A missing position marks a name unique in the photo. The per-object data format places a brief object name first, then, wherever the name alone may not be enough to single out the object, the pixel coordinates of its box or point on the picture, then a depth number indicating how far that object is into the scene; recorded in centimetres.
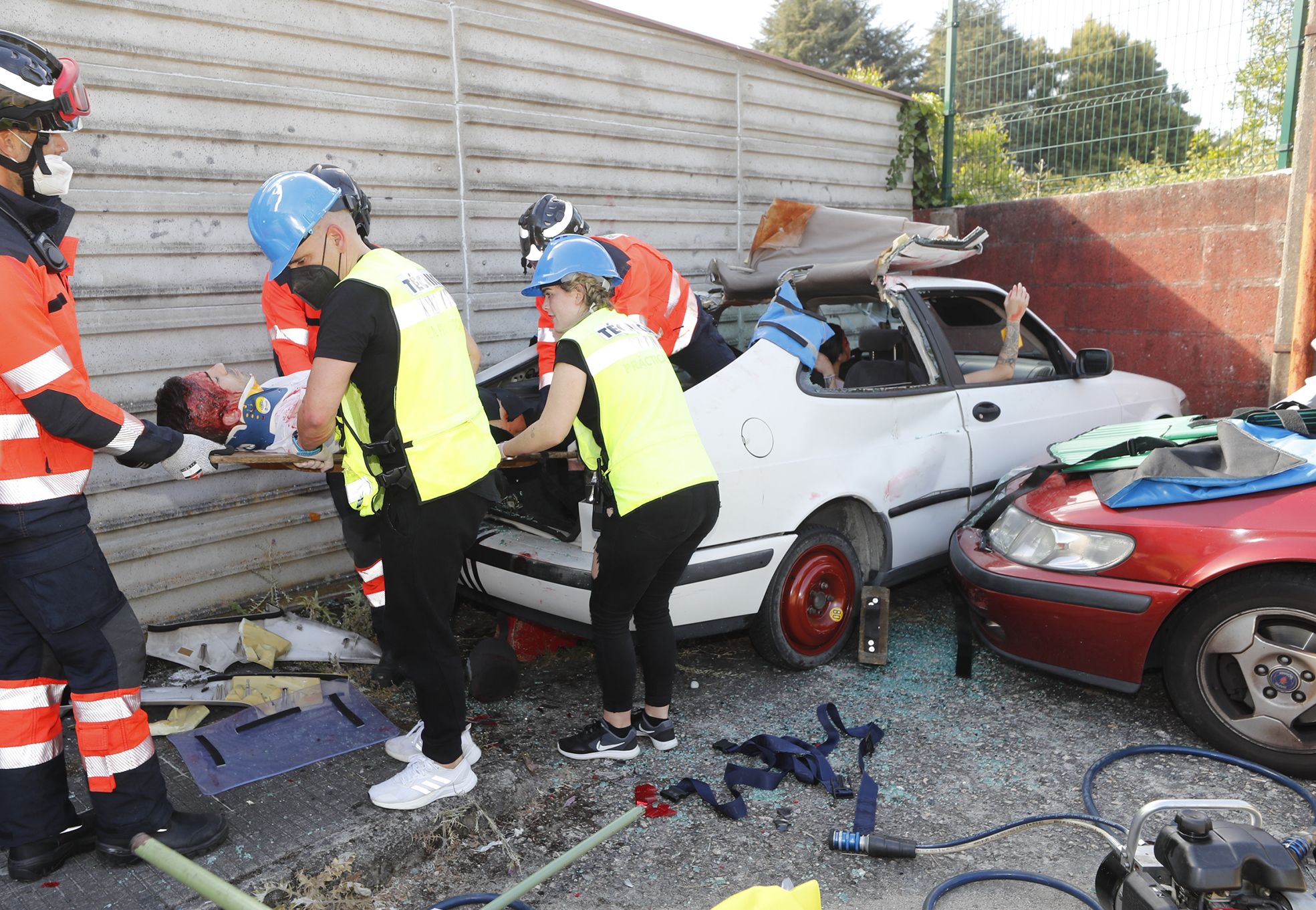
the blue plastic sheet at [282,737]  336
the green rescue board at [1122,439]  375
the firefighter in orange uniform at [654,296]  427
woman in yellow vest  317
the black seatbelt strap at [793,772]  310
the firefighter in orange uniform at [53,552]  256
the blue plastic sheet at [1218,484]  325
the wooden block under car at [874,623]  421
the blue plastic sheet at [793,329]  401
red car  313
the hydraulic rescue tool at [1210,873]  195
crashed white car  376
